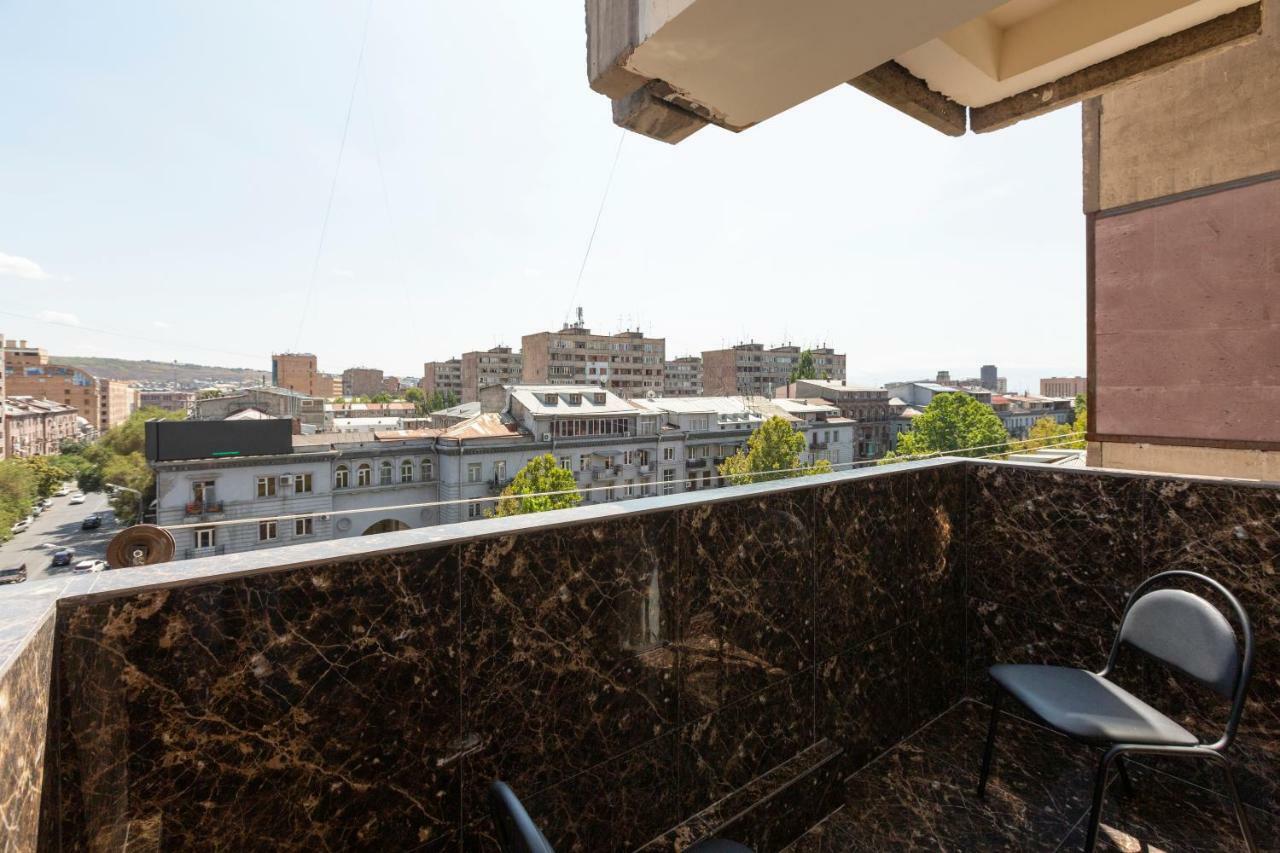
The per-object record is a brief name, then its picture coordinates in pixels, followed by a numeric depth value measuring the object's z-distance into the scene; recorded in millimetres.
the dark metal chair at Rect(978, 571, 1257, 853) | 1234
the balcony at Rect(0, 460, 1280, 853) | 779
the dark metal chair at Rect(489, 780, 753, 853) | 570
